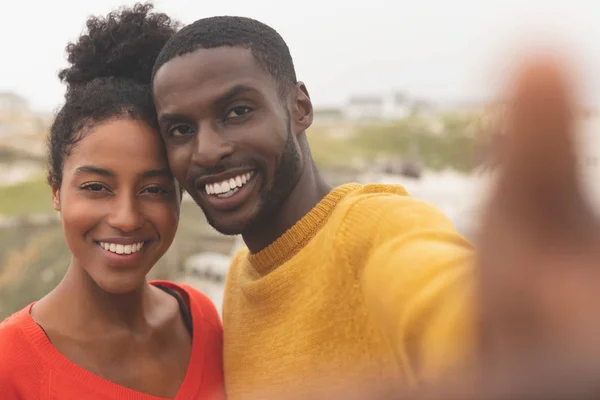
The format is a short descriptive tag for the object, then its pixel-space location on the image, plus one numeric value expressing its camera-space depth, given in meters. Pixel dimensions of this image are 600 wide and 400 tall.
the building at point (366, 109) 30.22
